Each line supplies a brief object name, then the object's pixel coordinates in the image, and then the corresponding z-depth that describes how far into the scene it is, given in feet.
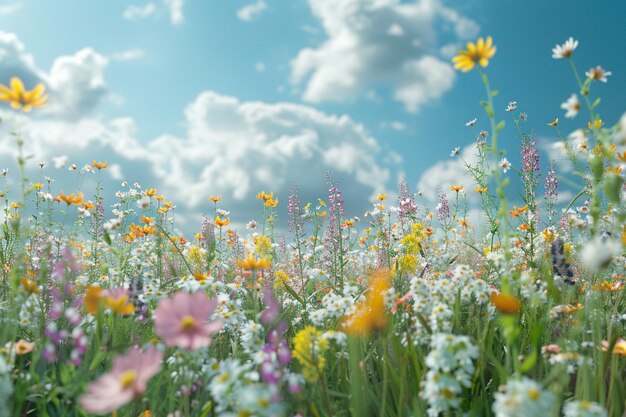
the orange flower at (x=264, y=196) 14.68
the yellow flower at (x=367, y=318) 2.29
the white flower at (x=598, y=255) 1.94
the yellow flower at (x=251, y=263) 2.77
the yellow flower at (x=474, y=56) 2.37
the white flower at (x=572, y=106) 2.67
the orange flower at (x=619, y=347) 2.58
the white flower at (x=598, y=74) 2.81
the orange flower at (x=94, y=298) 1.80
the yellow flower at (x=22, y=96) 2.26
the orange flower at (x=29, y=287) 2.30
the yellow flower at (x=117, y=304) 1.79
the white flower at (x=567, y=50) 2.97
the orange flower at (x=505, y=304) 1.61
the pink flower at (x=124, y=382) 1.43
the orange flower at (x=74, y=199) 3.52
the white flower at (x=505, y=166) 5.61
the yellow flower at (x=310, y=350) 2.16
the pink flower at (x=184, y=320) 1.55
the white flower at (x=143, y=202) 4.65
